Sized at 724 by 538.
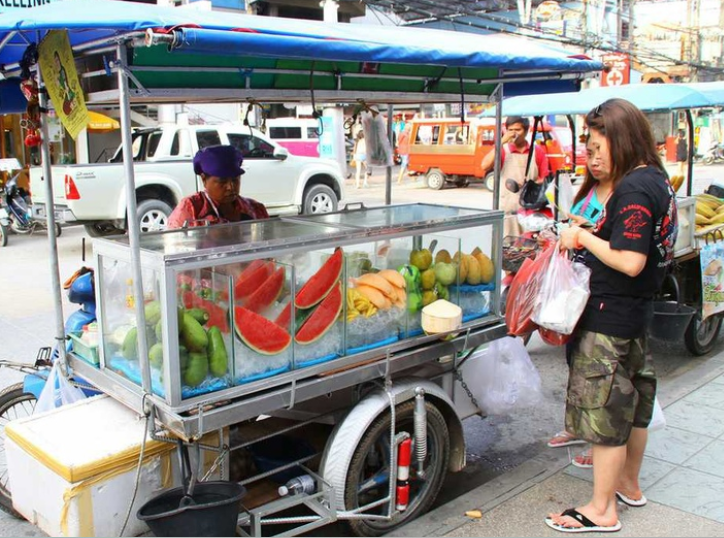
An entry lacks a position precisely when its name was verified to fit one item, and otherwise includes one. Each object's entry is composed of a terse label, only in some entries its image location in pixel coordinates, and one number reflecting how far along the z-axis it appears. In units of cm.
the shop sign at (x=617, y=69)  1973
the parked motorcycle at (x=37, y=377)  336
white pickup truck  1048
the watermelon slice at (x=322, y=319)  301
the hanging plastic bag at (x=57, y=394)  334
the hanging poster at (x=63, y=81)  273
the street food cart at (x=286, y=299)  260
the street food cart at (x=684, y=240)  525
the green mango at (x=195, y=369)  263
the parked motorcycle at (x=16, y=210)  1241
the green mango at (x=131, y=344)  285
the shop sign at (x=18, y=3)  588
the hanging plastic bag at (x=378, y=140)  471
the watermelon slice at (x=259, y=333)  279
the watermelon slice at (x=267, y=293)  286
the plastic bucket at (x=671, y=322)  512
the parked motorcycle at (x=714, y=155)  2988
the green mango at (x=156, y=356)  266
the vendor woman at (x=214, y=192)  396
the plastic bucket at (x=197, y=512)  246
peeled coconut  333
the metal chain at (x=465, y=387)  372
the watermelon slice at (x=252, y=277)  280
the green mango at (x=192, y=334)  261
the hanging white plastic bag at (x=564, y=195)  366
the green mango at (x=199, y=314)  266
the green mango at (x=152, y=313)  268
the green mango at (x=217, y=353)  269
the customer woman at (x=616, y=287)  286
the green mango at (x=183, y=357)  262
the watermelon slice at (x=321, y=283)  300
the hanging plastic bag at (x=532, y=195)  618
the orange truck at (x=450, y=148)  1994
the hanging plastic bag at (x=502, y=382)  384
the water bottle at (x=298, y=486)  301
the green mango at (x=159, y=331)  265
